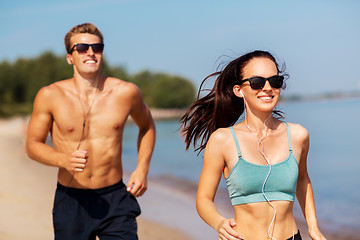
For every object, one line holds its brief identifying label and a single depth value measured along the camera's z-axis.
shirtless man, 4.01
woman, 2.78
